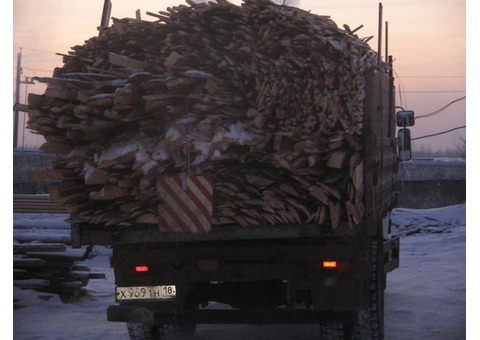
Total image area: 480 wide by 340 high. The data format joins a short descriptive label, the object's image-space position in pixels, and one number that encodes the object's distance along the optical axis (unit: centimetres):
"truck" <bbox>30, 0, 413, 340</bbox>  1248
